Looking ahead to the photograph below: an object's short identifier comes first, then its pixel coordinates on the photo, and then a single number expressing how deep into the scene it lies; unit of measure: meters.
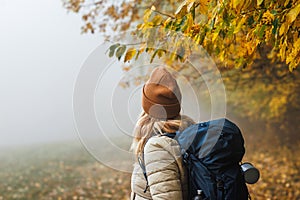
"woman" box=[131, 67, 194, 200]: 2.30
